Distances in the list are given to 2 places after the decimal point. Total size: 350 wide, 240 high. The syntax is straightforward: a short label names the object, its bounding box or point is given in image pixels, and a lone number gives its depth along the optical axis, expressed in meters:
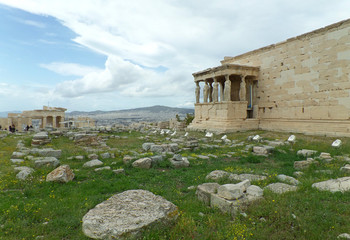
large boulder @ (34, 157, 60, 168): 8.26
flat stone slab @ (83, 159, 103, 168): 8.67
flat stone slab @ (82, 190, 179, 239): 3.65
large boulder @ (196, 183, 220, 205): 5.08
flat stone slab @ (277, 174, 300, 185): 6.00
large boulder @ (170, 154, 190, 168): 8.63
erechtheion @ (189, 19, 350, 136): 14.55
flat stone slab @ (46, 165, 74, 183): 6.51
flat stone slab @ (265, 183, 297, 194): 5.24
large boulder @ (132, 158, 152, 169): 8.38
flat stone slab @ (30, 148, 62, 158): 10.63
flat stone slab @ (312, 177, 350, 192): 5.18
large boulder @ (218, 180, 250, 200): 4.72
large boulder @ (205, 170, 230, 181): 6.81
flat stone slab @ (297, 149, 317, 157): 10.24
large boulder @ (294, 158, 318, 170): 8.10
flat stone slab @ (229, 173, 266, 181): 6.51
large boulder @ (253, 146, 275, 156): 10.84
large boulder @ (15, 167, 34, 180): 6.77
